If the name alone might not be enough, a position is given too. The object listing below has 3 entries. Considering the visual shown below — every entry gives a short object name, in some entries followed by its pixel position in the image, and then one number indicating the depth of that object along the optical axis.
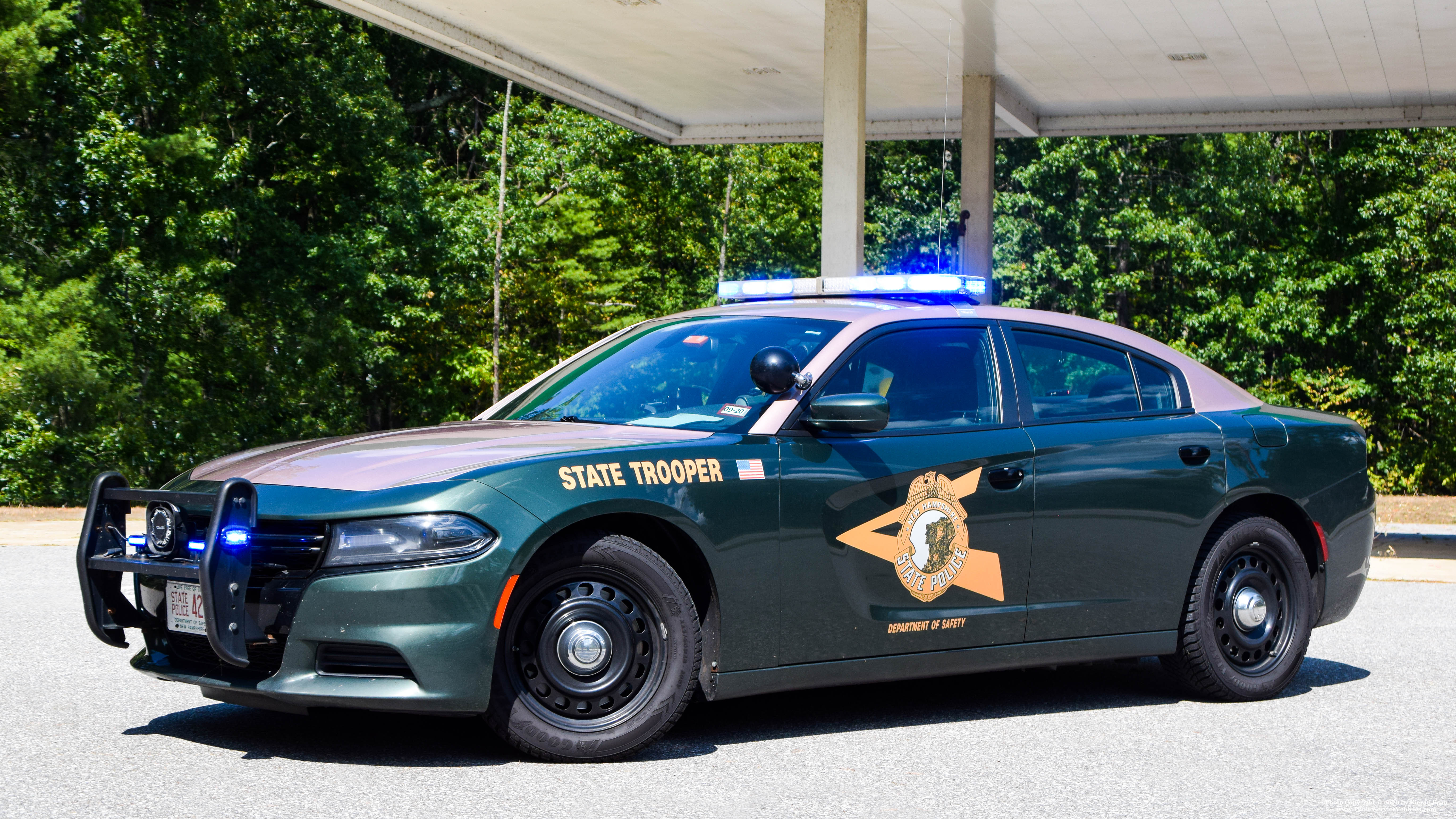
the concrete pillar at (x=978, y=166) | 18.45
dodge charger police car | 4.68
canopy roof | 15.06
